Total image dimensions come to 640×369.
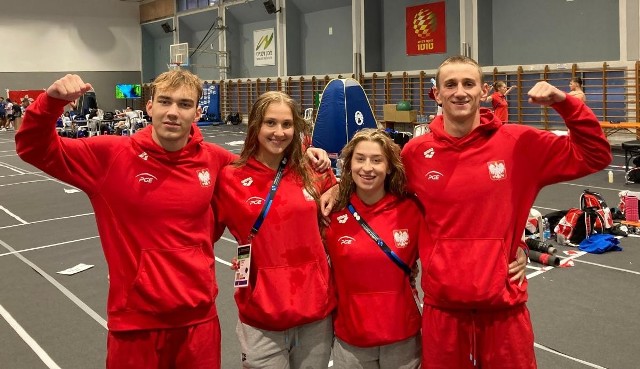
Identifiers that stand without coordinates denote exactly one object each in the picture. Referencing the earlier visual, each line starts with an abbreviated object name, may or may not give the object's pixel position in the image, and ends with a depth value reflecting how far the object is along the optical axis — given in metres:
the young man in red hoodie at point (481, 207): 2.53
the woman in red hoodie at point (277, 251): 2.71
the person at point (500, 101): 14.65
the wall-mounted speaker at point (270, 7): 27.93
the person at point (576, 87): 13.57
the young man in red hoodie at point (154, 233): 2.52
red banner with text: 21.61
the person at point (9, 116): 30.45
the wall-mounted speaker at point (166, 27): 35.53
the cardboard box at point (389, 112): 20.89
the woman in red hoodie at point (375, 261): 2.76
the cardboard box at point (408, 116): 20.31
